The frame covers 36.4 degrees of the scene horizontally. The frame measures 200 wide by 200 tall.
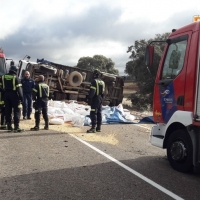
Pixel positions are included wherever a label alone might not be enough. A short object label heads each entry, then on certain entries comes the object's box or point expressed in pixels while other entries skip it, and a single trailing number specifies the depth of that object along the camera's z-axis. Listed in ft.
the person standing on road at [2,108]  31.43
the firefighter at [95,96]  30.84
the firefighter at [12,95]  28.94
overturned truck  52.49
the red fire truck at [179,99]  17.02
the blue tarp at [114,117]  39.75
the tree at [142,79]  65.10
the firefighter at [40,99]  31.32
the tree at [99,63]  141.90
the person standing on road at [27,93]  38.09
